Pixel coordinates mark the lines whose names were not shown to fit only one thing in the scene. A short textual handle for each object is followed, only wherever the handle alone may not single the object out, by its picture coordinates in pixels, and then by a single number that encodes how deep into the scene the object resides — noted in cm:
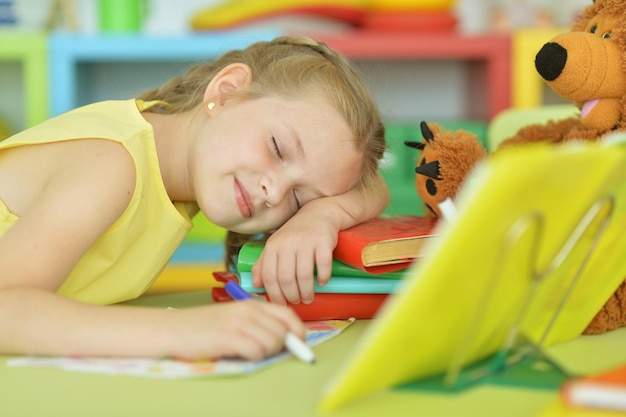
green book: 134
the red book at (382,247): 131
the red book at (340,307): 133
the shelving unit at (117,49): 259
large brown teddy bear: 127
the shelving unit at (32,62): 257
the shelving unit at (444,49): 266
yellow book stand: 90
